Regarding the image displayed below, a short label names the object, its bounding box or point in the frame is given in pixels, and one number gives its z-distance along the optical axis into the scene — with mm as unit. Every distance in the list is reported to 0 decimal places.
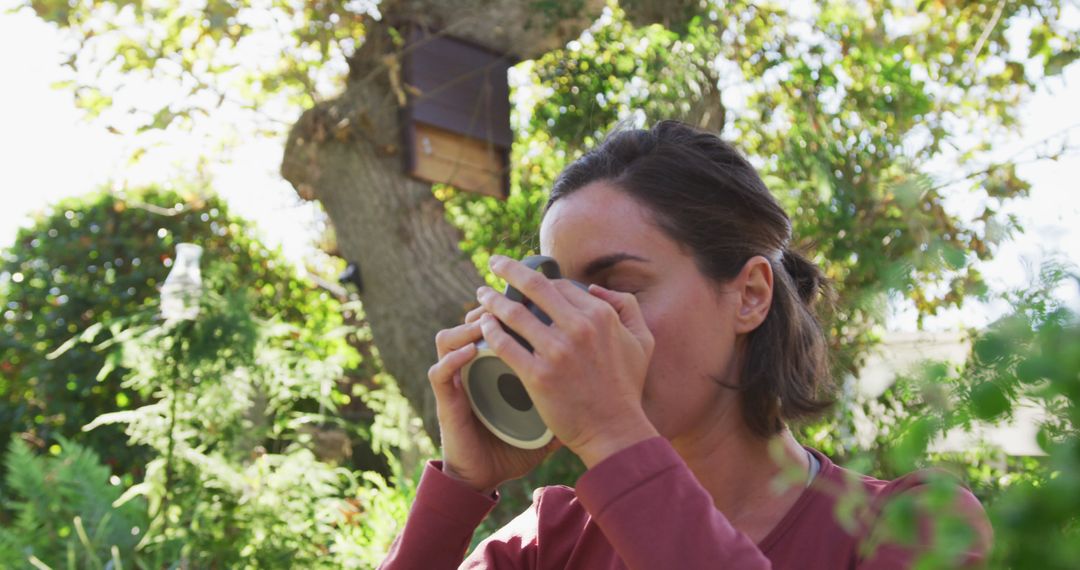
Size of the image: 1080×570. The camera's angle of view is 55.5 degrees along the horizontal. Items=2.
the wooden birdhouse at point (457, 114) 4184
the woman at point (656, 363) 1037
